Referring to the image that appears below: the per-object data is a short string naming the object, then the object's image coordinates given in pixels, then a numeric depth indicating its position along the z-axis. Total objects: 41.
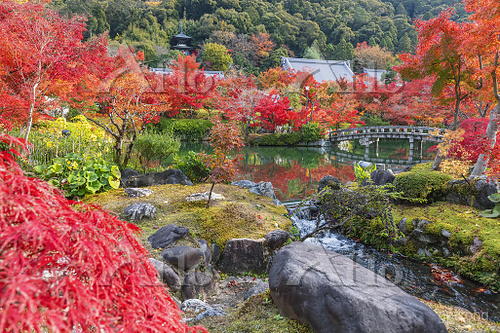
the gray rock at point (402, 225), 4.73
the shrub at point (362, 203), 3.54
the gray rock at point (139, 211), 4.09
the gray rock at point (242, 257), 3.66
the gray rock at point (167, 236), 3.37
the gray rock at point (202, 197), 4.90
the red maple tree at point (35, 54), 4.53
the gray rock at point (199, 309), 2.36
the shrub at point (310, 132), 17.73
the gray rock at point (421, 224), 4.51
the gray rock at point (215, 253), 3.66
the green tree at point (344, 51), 32.56
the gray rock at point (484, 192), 4.59
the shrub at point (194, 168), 6.71
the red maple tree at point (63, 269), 0.57
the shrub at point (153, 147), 7.05
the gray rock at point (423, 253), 4.35
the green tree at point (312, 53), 32.50
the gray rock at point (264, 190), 5.89
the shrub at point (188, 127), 18.84
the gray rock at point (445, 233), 4.21
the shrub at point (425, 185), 5.15
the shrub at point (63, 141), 5.68
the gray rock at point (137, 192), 4.93
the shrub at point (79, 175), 4.82
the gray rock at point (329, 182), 6.80
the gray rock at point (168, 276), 2.80
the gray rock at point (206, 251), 3.40
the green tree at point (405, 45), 33.41
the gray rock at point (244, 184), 6.37
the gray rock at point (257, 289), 2.91
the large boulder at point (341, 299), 1.62
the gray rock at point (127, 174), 6.05
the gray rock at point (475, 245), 3.85
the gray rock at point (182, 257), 3.07
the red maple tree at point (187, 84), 17.11
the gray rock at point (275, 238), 3.85
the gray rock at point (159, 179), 5.89
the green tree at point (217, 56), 26.69
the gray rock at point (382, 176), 5.95
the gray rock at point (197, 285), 2.97
